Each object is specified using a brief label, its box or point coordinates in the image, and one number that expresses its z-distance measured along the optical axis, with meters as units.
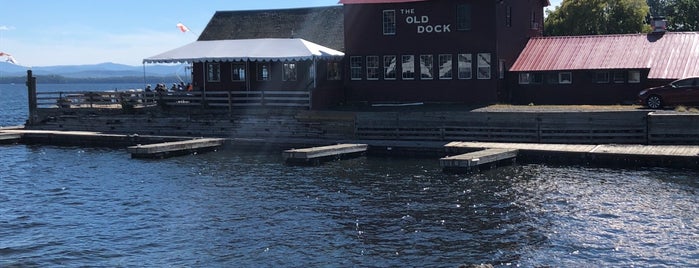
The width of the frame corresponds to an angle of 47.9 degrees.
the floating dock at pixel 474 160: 25.80
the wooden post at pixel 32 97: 41.19
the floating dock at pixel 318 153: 28.89
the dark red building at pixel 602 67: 36.50
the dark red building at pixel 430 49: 37.97
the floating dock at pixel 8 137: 38.66
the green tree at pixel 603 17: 52.81
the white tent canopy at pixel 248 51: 37.19
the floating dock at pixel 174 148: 31.55
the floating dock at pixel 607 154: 25.65
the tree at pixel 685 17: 54.59
